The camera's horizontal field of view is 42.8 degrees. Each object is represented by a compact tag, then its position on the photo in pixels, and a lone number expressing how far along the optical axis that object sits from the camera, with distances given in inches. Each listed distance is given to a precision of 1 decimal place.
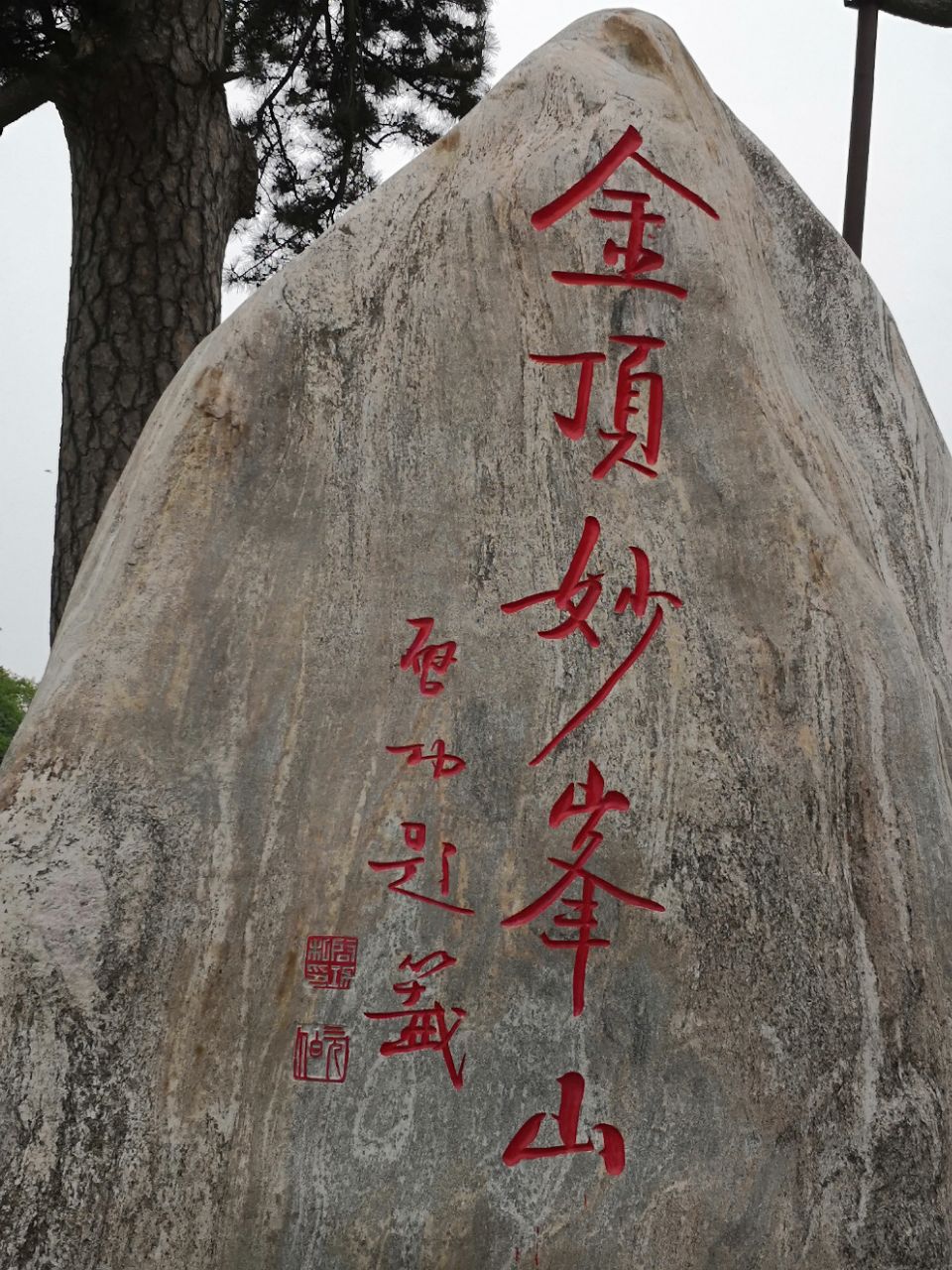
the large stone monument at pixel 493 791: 87.3
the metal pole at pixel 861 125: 176.2
